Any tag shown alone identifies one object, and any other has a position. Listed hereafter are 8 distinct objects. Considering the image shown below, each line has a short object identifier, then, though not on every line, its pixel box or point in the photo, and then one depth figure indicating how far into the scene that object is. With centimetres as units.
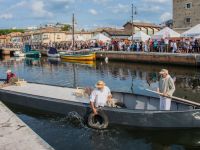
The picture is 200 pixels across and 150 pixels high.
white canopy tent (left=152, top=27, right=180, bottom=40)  4112
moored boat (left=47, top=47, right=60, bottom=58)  6161
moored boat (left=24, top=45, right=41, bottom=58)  6844
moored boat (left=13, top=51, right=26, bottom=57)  7069
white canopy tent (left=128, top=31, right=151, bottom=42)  4800
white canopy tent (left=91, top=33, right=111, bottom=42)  5778
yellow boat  5101
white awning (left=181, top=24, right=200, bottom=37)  3697
